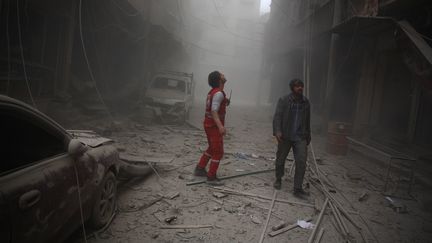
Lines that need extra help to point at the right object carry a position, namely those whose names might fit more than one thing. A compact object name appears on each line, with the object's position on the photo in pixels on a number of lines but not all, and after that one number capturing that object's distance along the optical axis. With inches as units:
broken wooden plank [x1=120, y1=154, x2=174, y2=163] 240.8
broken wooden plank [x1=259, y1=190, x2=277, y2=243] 155.3
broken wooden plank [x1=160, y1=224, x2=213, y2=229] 160.1
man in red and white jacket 213.3
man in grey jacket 213.5
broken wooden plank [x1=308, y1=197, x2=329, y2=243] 157.7
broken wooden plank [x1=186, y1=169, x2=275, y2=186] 223.1
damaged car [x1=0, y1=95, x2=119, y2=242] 86.7
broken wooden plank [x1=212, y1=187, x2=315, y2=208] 203.7
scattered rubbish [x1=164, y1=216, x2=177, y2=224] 164.7
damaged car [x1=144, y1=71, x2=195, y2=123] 491.2
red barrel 364.8
